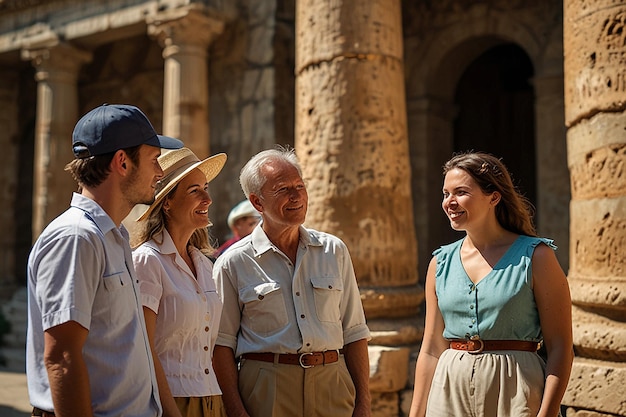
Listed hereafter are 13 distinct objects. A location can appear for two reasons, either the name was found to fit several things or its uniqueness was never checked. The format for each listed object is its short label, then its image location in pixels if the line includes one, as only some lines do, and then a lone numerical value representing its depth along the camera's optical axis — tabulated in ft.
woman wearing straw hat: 9.52
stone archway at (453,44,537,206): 36.32
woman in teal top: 9.63
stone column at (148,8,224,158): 33.17
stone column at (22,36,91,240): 38.91
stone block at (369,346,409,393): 19.99
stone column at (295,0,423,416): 20.53
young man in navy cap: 7.20
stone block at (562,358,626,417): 15.04
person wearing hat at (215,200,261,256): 20.47
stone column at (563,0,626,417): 15.15
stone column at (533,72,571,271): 27.84
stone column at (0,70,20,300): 47.91
